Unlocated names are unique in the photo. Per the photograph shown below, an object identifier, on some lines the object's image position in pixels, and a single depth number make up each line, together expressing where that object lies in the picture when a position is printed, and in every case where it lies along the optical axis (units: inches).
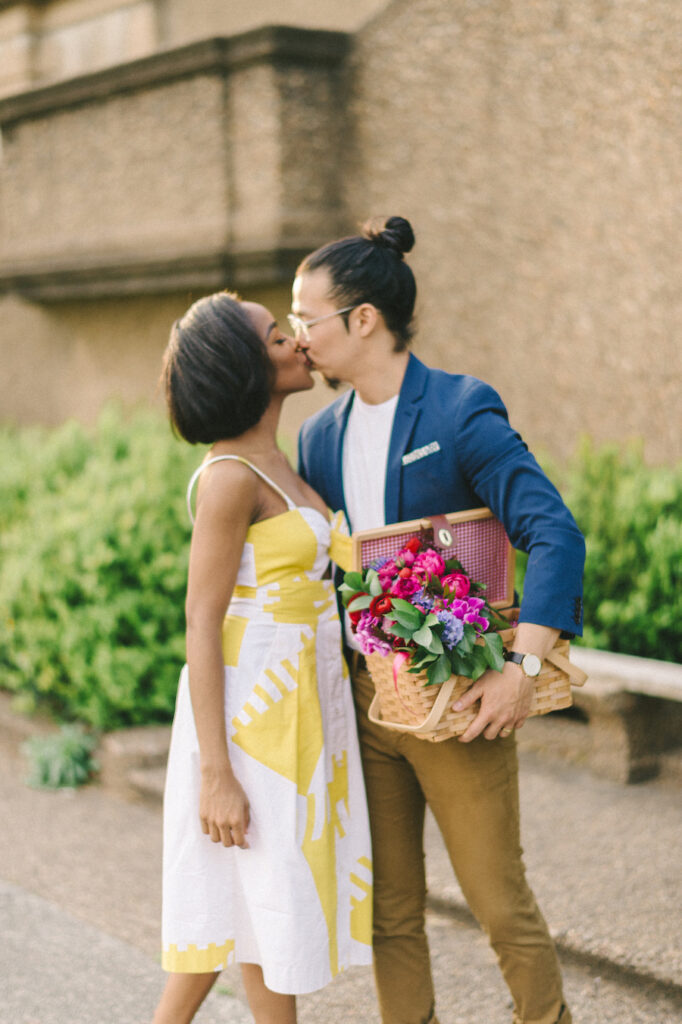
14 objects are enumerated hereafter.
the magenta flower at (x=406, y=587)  90.7
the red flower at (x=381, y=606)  90.6
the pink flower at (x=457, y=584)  91.7
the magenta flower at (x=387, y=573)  92.0
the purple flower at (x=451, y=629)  88.5
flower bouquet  88.7
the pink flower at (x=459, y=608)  90.2
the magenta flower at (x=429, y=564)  92.1
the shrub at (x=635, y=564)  173.6
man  93.0
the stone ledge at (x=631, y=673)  162.2
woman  99.5
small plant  201.2
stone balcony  255.0
